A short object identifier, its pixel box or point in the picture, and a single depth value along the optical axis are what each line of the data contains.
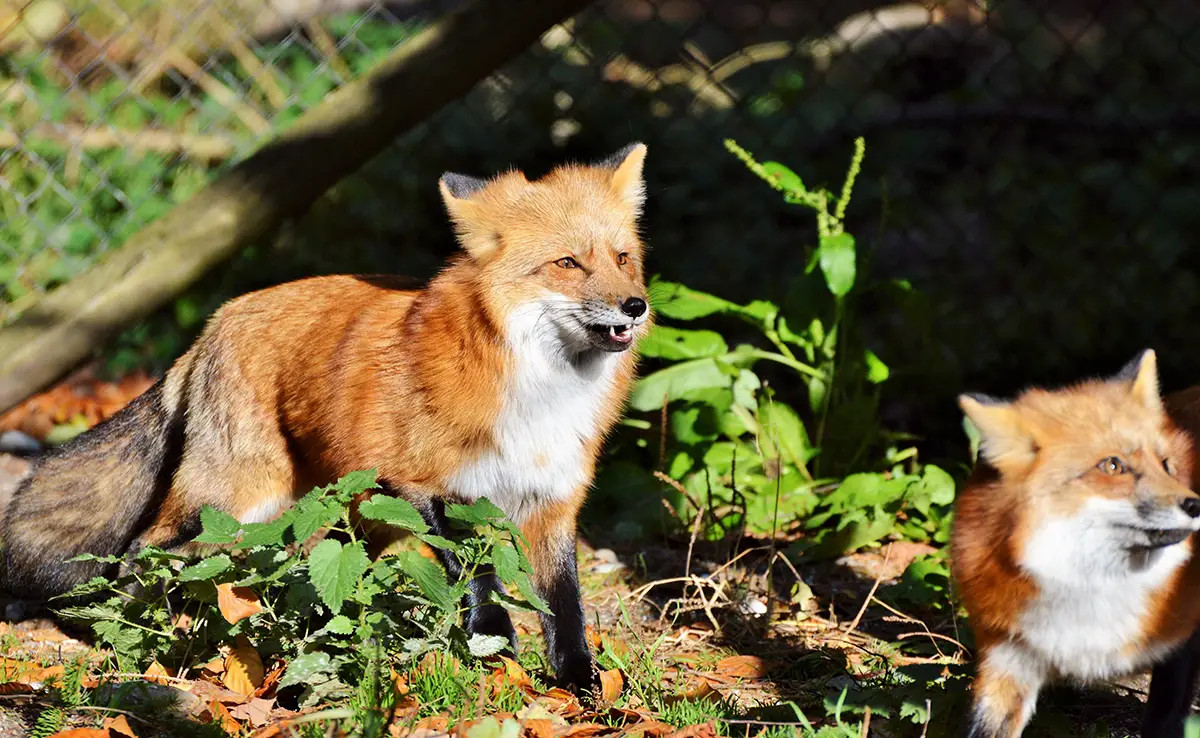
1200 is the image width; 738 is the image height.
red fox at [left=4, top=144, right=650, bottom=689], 6.89
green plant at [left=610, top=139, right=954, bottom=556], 9.52
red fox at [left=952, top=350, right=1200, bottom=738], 5.30
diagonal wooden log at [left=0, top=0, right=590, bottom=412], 9.59
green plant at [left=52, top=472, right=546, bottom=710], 6.07
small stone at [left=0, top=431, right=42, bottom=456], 11.52
